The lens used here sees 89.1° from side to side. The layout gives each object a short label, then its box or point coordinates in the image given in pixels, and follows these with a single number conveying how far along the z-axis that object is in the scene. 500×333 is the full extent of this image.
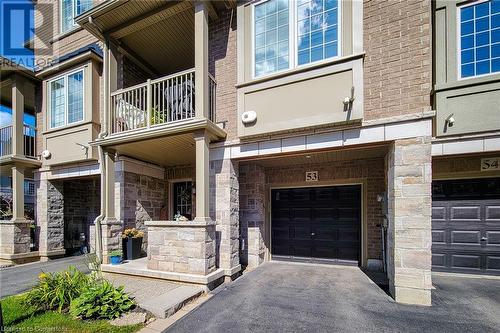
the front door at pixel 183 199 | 8.28
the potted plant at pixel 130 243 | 6.60
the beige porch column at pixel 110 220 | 6.19
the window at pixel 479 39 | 4.39
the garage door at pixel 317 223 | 6.85
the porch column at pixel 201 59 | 5.31
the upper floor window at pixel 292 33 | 5.01
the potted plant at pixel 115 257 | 6.14
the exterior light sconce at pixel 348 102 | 4.62
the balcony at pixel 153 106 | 5.85
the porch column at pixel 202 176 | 5.18
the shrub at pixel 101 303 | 3.82
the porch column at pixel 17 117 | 8.38
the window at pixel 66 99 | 7.84
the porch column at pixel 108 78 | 6.42
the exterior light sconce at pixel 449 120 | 4.39
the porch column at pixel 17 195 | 8.27
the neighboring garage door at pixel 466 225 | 5.60
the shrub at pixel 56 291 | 4.20
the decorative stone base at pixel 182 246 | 5.03
